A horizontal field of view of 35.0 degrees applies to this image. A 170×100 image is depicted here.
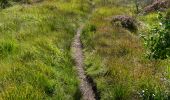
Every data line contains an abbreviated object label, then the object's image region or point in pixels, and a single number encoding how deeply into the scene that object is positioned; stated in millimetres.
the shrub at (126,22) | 19072
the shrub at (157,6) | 25572
